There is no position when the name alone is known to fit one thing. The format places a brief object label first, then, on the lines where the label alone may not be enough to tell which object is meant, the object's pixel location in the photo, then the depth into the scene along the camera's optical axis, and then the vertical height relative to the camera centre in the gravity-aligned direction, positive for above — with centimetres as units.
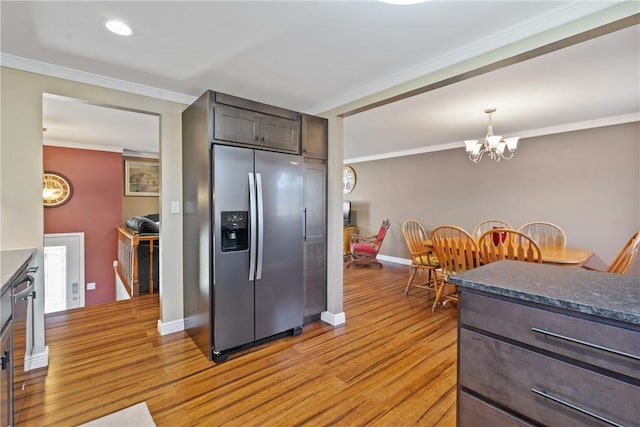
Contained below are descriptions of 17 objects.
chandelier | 364 +84
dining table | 277 -47
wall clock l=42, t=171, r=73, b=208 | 513 +37
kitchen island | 90 -48
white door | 518 -107
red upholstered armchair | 584 -84
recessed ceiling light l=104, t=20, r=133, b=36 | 180 +115
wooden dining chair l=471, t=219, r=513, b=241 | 461 -27
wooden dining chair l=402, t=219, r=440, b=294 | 402 -62
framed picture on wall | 630 +71
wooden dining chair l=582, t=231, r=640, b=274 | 213 -35
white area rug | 172 -125
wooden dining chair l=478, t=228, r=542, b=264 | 270 -38
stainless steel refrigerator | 241 -35
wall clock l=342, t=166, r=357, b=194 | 760 +80
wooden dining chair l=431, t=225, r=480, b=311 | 312 -48
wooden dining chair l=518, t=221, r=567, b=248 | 389 -35
